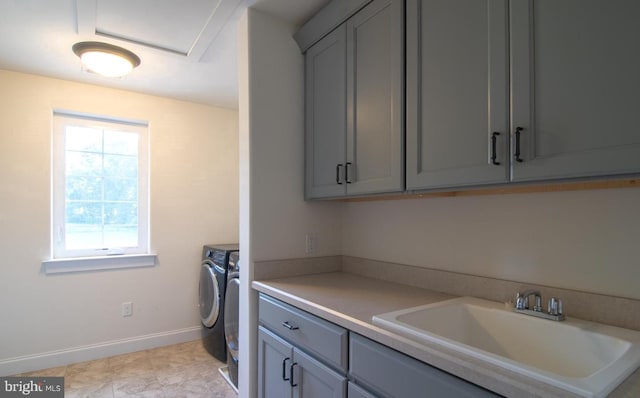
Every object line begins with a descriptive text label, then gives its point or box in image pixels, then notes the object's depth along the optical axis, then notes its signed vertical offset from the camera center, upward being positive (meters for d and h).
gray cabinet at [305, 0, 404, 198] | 1.46 +0.46
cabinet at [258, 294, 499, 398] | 0.95 -0.56
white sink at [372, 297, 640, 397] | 0.77 -0.42
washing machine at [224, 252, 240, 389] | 2.52 -0.86
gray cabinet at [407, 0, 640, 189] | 0.87 +0.33
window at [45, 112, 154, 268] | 2.91 +0.13
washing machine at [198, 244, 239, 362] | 2.87 -0.83
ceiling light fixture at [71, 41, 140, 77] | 2.27 +0.97
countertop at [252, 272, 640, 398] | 0.76 -0.41
